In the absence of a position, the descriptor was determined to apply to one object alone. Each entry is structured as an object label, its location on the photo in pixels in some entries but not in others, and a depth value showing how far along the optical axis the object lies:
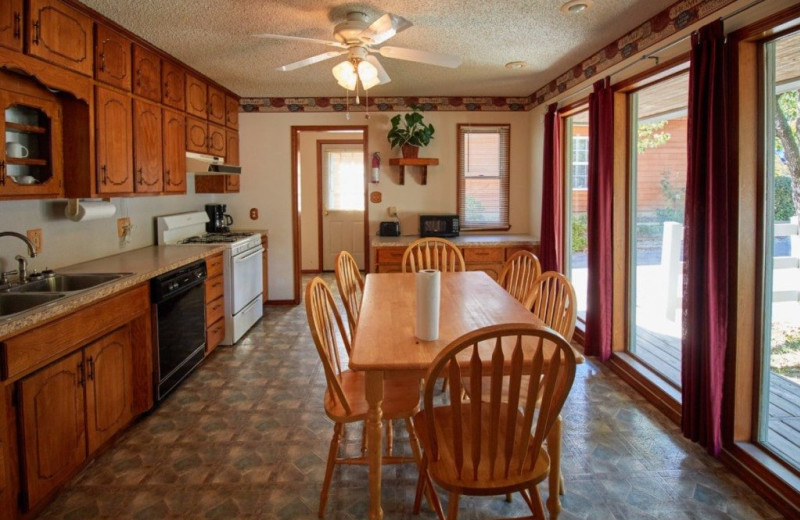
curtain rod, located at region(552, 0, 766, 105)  2.23
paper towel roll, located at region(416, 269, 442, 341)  1.89
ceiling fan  2.80
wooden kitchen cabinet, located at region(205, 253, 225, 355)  3.96
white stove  4.26
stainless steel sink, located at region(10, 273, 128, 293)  2.70
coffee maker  5.25
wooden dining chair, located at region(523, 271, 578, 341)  2.13
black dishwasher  3.05
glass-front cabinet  2.41
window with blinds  5.51
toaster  5.41
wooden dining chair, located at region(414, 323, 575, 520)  1.47
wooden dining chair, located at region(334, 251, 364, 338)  2.76
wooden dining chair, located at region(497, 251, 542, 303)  3.08
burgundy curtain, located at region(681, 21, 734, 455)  2.35
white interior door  8.06
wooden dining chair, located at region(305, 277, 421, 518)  1.96
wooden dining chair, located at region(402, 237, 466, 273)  3.75
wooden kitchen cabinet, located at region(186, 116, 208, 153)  4.21
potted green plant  5.21
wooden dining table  1.78
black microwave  5.38
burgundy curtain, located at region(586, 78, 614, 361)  3.56
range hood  4.23
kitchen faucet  2.53
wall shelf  5.30
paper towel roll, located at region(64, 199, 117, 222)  3.02
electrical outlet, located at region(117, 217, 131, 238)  3.70
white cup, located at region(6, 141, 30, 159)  2.43
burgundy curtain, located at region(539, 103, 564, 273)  4.58
